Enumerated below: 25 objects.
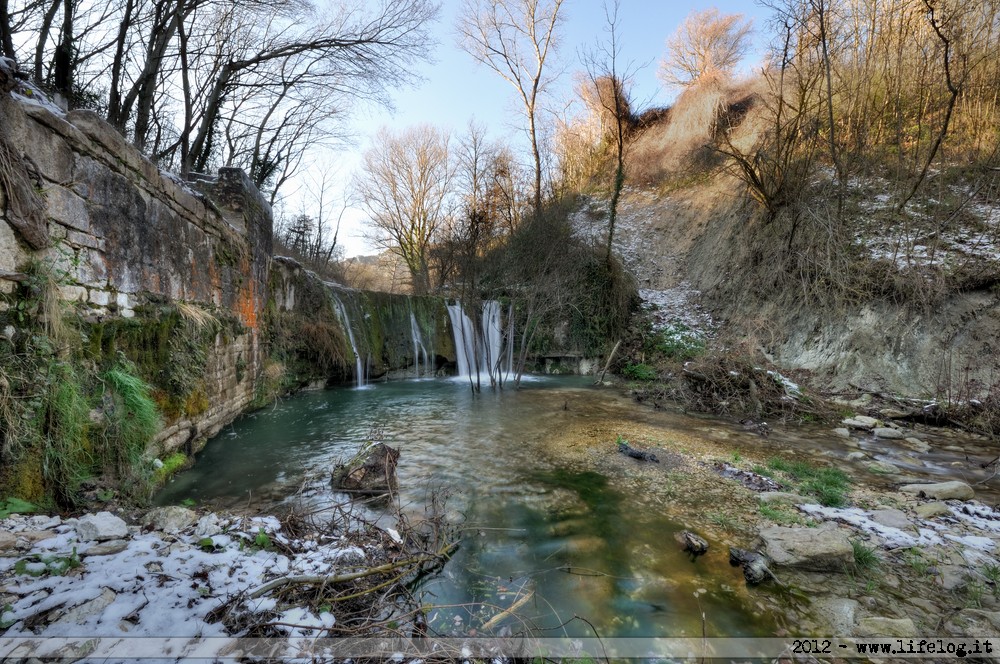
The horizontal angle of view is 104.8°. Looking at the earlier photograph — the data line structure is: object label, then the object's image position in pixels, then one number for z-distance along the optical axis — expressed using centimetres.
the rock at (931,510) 318
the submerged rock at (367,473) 373
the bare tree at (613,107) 1128
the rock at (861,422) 581
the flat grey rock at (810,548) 255
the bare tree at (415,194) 2169
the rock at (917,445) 500
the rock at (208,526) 237
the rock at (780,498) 353
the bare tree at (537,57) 1421
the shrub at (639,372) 1034
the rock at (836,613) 206
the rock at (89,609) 151
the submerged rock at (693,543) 282
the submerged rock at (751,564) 249
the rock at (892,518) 302
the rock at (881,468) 427
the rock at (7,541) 189
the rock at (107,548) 198
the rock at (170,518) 239
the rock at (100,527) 211
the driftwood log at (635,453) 478
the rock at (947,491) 350
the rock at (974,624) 198
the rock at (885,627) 198
